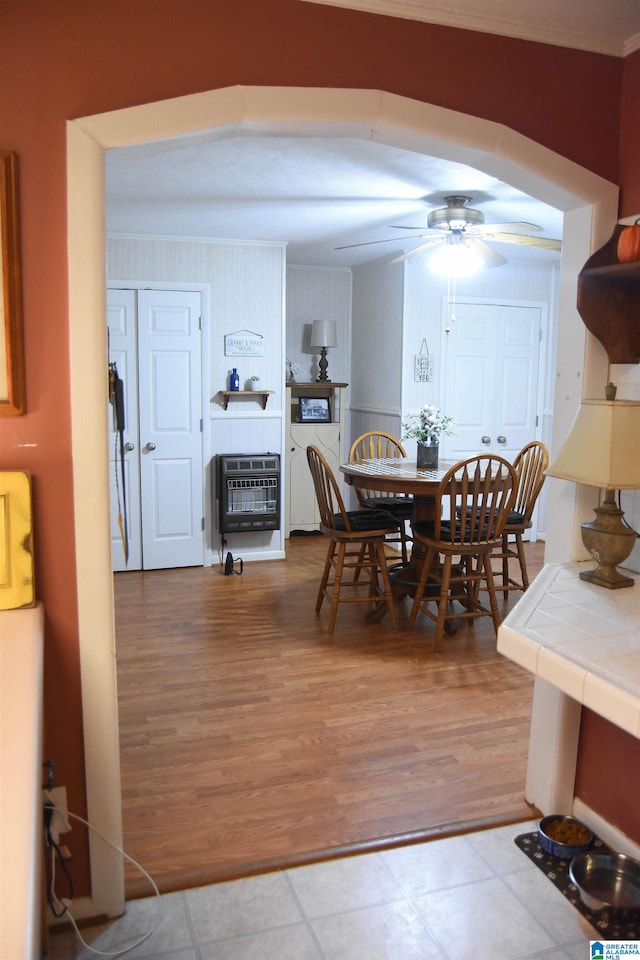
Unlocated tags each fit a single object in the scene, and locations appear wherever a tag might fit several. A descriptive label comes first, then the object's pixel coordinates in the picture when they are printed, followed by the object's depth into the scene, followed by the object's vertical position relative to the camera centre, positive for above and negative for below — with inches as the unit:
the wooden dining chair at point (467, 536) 156.6 -33.6
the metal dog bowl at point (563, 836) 88.0 -53.9
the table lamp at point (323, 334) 260.4 +15.4
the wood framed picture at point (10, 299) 67.6 +6.7
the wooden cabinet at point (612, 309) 87.9 +8.7
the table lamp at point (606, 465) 78.2 -8.6
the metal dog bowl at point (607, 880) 80.7 -53.9
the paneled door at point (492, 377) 241.8 +1.4
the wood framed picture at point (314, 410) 263.6 -11.0
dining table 165.0 -23.0
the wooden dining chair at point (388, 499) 195.3 -32.1
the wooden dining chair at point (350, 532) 167.2 -34.0
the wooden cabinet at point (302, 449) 261.3 -24.7
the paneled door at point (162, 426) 208.8 -14.2
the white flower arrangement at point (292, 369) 266.5 +3.3
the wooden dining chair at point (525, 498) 183.8 -29.2
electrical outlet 74.3 -43.2
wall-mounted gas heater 219.3 -33.2
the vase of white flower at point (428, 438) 186.9 -14.2
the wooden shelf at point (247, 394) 217.2 -4.9
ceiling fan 160.7 +32.6
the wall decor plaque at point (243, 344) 219.5 +9.7
